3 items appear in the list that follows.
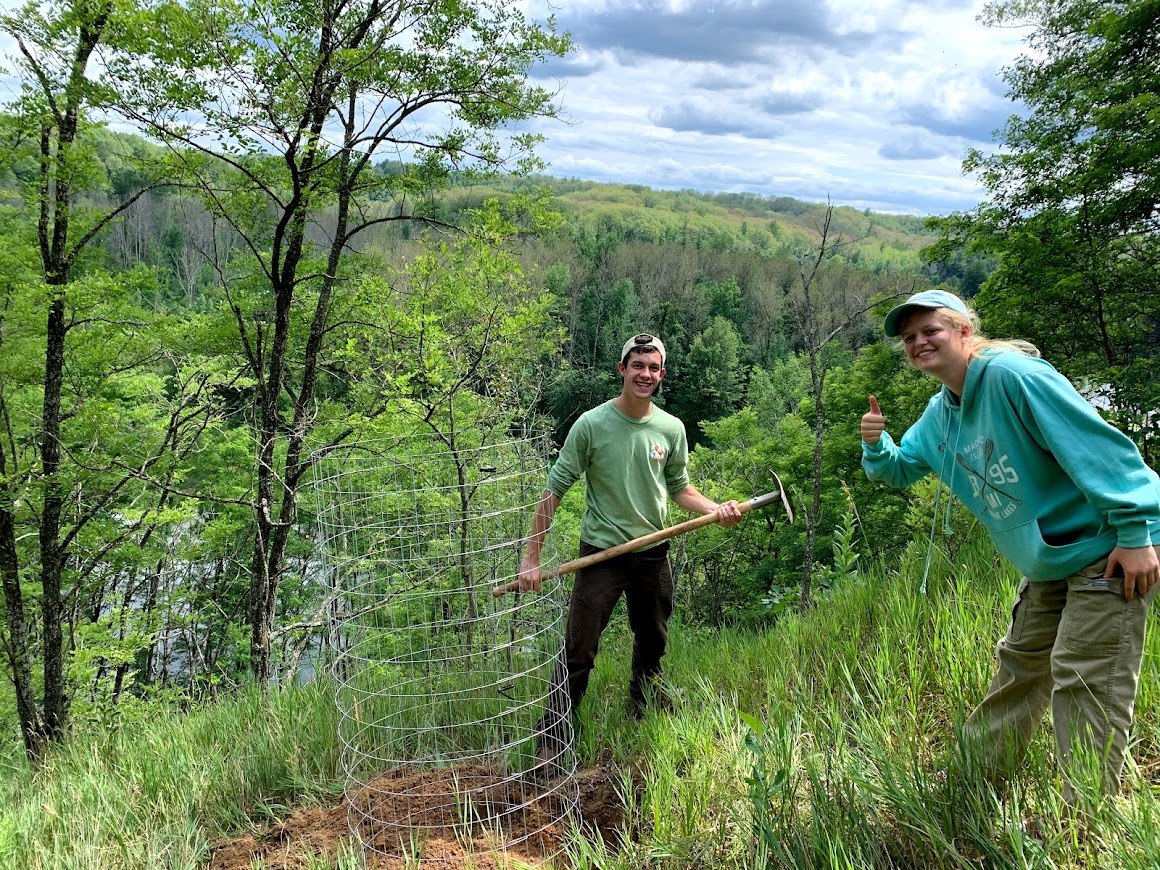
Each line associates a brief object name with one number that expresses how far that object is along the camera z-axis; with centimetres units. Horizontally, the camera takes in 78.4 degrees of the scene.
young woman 183
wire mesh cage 275
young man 334
